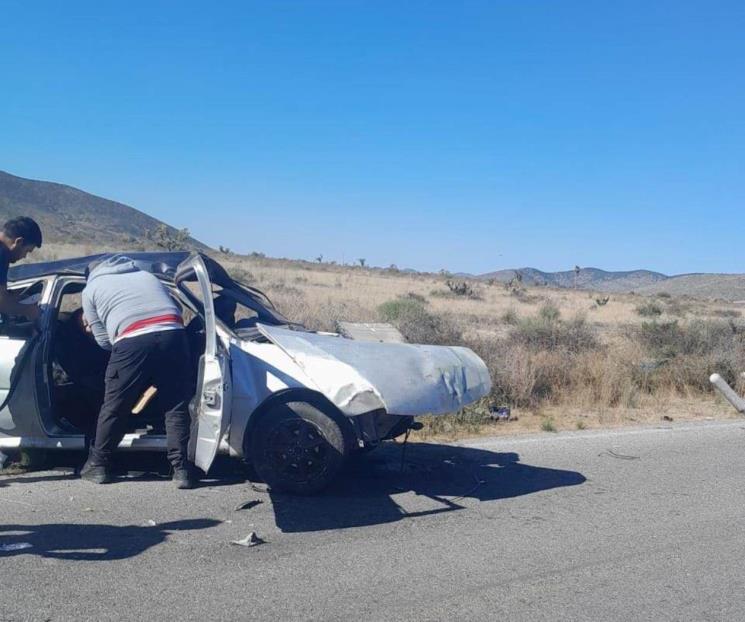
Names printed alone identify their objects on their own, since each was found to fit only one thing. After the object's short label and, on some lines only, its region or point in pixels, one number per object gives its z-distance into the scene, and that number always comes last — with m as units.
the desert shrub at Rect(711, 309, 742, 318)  40.73
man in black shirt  5.86
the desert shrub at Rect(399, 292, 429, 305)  30.83
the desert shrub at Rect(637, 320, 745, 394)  12.55
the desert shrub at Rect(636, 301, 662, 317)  36.97
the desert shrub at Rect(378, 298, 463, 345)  12.14
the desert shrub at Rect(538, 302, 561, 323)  25.66
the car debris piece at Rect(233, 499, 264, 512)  5.64
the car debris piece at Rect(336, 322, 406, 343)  7.00
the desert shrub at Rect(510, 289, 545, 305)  43.06
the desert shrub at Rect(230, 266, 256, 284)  29.25
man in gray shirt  5.62
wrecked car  5.59
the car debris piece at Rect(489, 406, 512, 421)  9.66
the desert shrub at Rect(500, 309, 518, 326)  24.97
